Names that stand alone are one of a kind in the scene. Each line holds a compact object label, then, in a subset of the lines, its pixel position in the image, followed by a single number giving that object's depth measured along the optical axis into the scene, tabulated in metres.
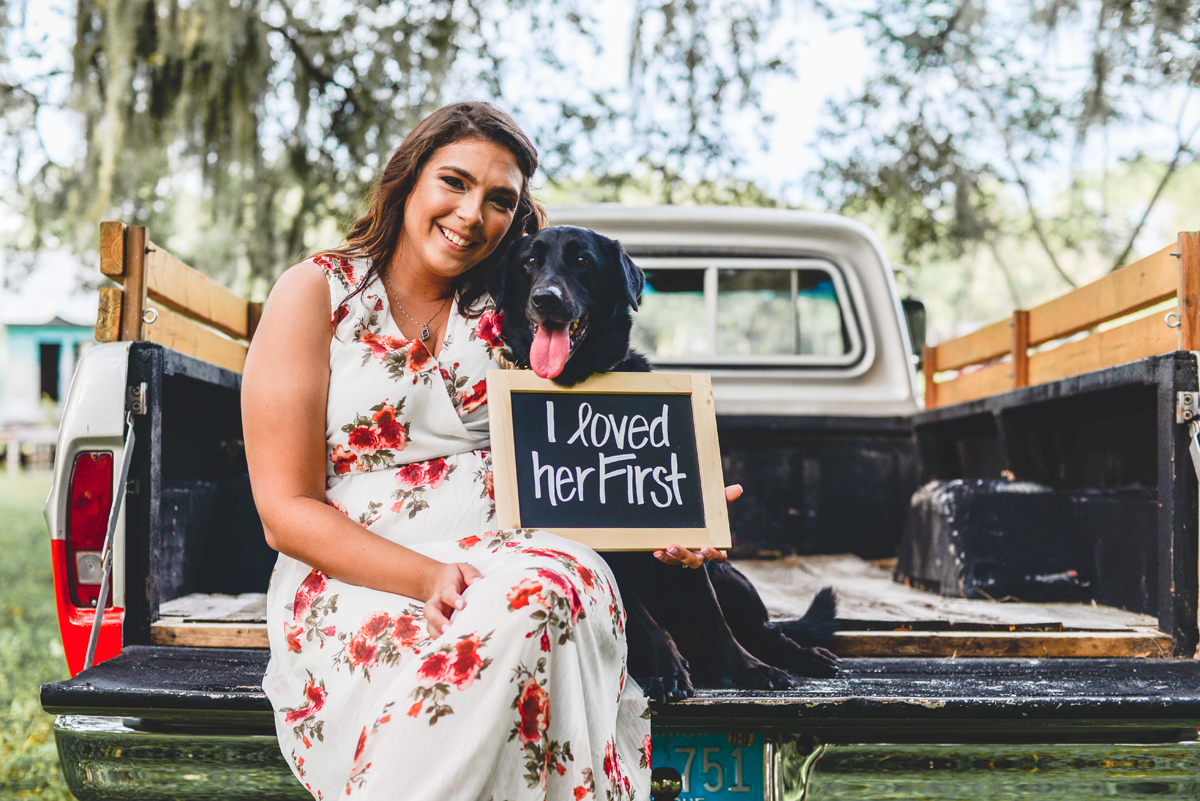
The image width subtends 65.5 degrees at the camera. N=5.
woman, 1.46
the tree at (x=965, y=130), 8.51
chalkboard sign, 1.82
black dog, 1.93
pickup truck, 1.74
